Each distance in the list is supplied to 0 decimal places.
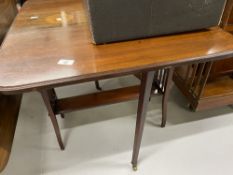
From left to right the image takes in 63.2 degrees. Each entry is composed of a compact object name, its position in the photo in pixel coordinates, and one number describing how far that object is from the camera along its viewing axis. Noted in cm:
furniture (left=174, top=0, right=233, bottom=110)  159
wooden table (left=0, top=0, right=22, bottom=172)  146
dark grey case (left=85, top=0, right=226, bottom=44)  75
